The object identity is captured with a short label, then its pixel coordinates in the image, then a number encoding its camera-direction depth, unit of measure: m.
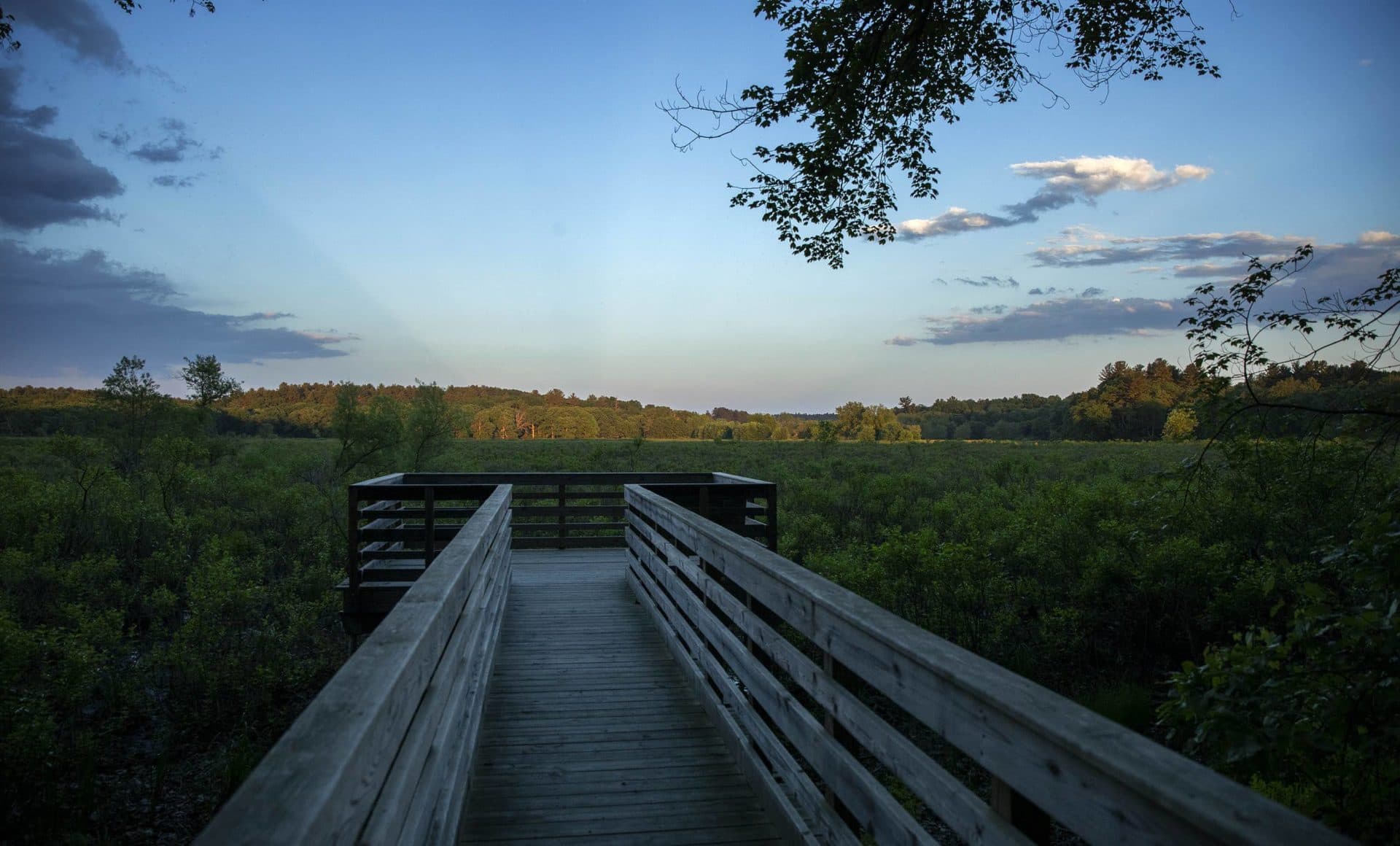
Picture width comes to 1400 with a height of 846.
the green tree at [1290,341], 4.68
